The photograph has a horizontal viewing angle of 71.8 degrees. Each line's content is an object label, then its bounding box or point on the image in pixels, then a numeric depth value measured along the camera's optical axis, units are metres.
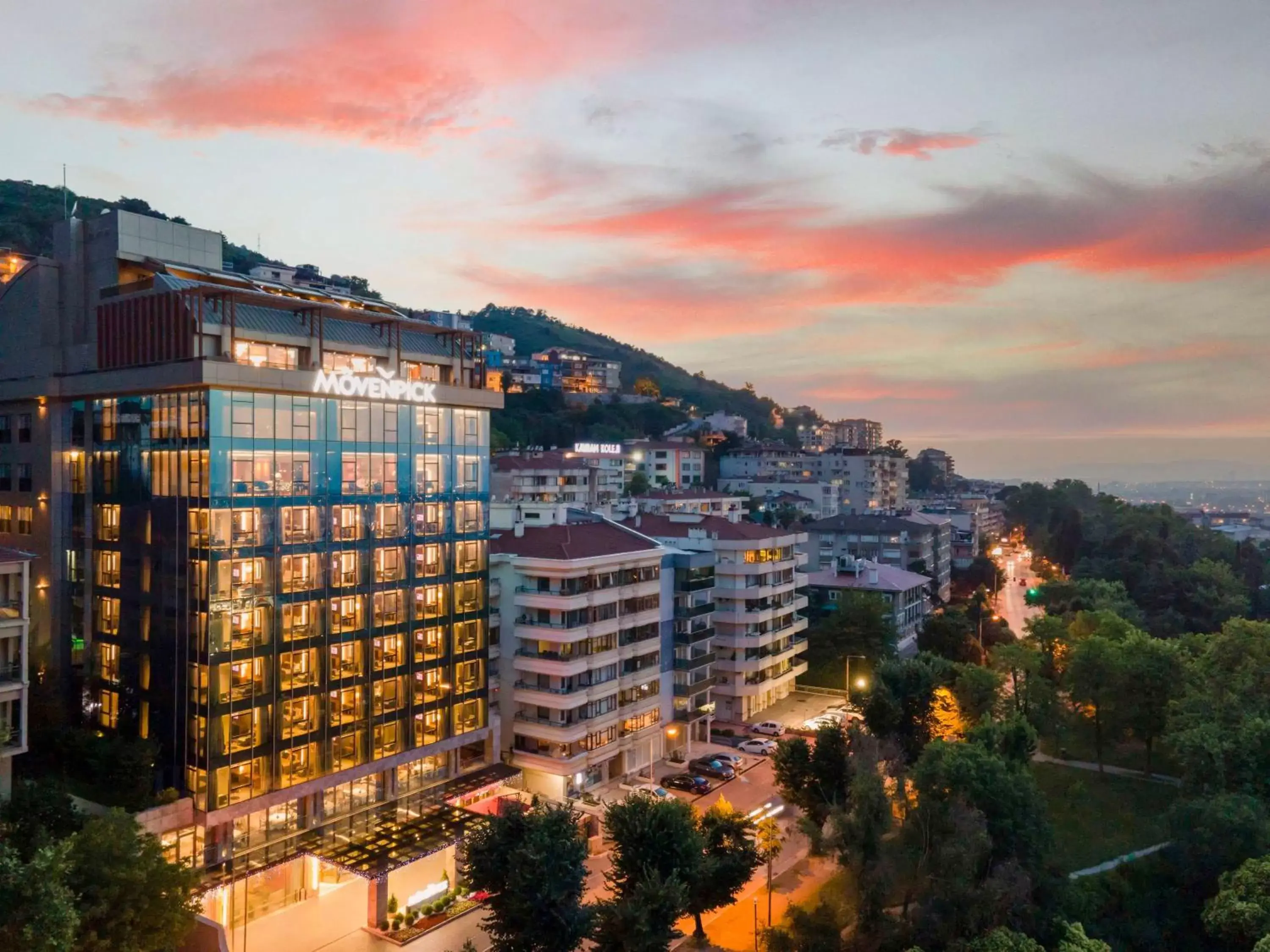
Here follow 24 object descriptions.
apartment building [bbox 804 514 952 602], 103.44
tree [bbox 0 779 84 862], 30.89
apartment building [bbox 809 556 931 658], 83.94
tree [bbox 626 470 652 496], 138.00
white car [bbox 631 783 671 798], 49.77
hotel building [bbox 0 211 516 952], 37.78
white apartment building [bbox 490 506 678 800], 50.19
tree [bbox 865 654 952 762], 51.66
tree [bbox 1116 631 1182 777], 57.06
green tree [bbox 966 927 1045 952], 33.12
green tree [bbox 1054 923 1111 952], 34.75
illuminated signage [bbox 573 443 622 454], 139.00
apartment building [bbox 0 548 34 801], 32.75
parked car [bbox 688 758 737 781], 55.34
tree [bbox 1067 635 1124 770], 58.12
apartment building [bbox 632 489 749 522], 116.75
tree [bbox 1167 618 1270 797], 47.09
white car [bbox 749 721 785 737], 64.25
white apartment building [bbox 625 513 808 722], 66.62
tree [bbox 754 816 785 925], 38.53
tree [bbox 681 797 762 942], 35.38
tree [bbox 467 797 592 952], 31.45
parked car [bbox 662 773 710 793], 52.75
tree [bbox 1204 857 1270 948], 36.53
